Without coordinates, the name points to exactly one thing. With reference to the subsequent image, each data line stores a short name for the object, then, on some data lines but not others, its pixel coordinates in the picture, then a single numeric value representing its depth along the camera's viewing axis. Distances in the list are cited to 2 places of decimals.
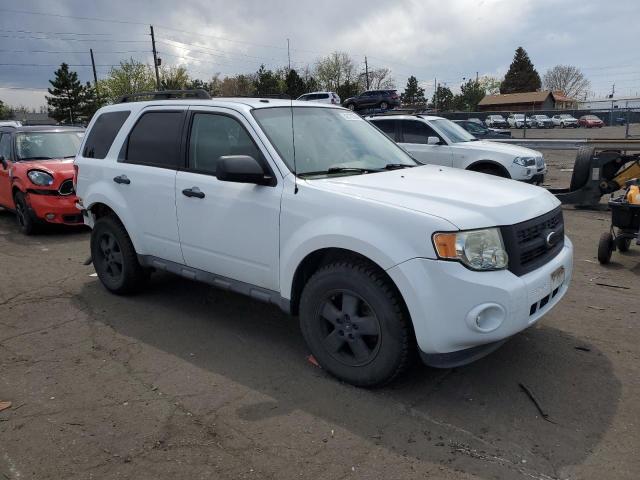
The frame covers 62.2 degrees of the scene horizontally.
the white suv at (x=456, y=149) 10.43
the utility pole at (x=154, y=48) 50.01
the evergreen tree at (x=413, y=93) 89.69
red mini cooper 8.41
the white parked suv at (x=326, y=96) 31.81
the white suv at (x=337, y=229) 3.05
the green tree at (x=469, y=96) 86.00
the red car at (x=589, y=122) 31.55
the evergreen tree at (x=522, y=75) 91.81
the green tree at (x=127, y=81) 64.94
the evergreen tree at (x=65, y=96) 58.59
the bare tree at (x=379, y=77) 86.34
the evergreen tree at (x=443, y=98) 83.19
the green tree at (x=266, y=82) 59.06
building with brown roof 76.00
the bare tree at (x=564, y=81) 100.50
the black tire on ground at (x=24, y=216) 8.57
